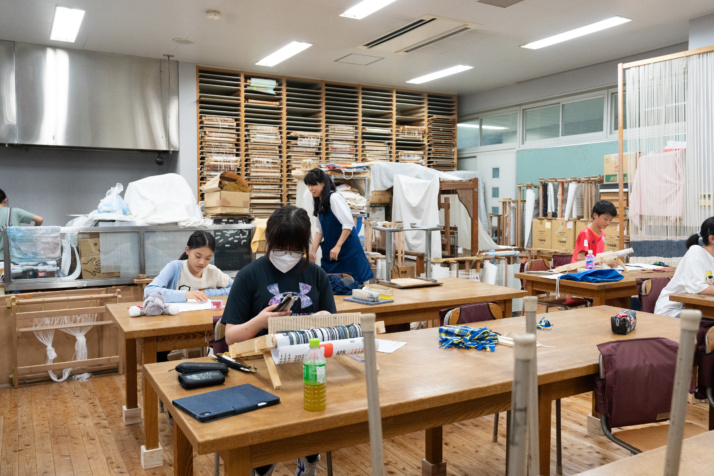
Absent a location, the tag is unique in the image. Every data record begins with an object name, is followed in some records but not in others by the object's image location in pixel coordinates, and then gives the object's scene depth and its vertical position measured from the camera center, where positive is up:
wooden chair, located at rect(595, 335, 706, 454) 2.19 -0.65
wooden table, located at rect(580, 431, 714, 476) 1.47 -0.66
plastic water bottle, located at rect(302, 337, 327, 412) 1.66 -0.49
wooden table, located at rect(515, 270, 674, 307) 4.58 -0.57
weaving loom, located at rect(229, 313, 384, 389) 1.88 -0.38
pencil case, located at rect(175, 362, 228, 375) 2.03 -0.52
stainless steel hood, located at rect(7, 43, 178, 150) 6.76 +1.55
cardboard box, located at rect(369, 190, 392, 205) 7.32 +0.31
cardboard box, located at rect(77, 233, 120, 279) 4.74 -0.28
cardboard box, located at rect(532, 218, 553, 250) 7.69 -0.21
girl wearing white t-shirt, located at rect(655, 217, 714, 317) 3.90 -0.39
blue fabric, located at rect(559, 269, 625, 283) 4.66 -0.47
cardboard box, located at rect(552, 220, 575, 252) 7.34 -0.22
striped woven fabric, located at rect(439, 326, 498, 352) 2.45 -0.52
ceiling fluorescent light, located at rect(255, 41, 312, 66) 6.75 +2.10
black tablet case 1.64 -0.55
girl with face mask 2.33 -0.24
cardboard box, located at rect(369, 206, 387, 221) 7.58 +0.10
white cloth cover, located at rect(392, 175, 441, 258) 7.17 +0.24
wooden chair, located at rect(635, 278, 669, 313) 4.25 -0.55
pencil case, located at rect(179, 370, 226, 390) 1.89 -0.53
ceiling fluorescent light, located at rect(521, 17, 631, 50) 5.87 +2.05
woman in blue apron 4.59 -0.10
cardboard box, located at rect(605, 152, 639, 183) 6.62 +0.58
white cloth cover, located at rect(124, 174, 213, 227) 5.14 +0.19
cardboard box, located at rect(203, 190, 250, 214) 5.79 +0.22
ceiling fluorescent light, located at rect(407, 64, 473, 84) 7.89 +2.12
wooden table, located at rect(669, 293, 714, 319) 3.69 -0.55
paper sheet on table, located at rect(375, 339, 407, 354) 2.40 -0.55
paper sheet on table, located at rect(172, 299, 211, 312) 3.35 -0.50
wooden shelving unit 7.84 +1.42
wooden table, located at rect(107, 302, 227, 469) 2.91 -0.60
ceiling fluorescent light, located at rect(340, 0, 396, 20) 5.29 +2.03
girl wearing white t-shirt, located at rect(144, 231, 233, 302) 3.51 -0.35
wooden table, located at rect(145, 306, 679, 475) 1.59 -0.57
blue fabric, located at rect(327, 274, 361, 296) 3.87 -0.45
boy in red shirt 5.32 -0.16
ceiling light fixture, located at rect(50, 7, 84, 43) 5.53 +2.08
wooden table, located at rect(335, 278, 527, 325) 3.47 -0.52
